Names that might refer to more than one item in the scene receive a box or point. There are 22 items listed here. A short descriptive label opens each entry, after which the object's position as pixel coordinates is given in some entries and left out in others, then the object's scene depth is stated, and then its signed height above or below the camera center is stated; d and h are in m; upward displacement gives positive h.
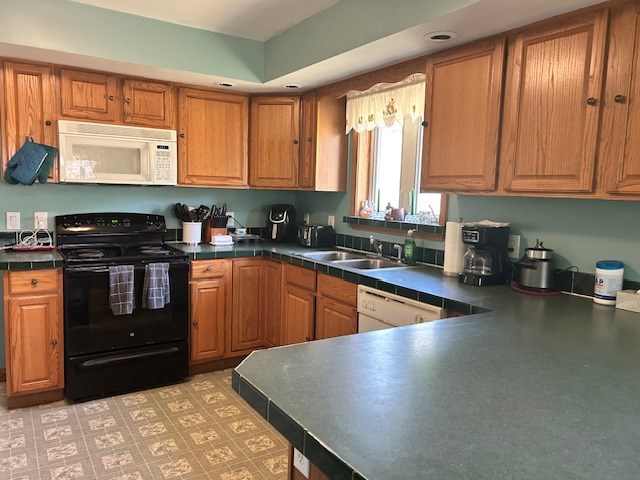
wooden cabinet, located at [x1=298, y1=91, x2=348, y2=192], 3.69 +0.42
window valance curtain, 3.02 +0.66
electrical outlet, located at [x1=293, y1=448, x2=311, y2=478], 1.11 -0.63
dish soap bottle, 3.07 -0.32
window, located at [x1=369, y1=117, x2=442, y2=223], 3.25 +0.21
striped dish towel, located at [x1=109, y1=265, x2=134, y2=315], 2.96 -0.61
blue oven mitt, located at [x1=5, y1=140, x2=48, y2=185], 2.97 +0.15
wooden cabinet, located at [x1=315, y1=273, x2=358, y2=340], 2.77 -0.66
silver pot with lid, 2.24 -0.30
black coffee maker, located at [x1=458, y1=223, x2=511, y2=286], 2.41 -0.26
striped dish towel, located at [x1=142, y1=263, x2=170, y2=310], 3.07 -0.61
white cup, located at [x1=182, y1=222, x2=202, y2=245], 3.75 -0.31
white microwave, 3.17 +0.25
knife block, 3.82 -0.30
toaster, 3.77 -0.30
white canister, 2.01 -0.30
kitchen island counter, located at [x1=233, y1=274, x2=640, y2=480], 0.83 -0.44
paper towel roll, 2.63 -0.25
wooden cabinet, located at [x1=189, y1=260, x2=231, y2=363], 3.38 -0.83
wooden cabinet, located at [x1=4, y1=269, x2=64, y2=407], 2.78 -0.88
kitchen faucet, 3.42 -0.32
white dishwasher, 2.25 -0.55
